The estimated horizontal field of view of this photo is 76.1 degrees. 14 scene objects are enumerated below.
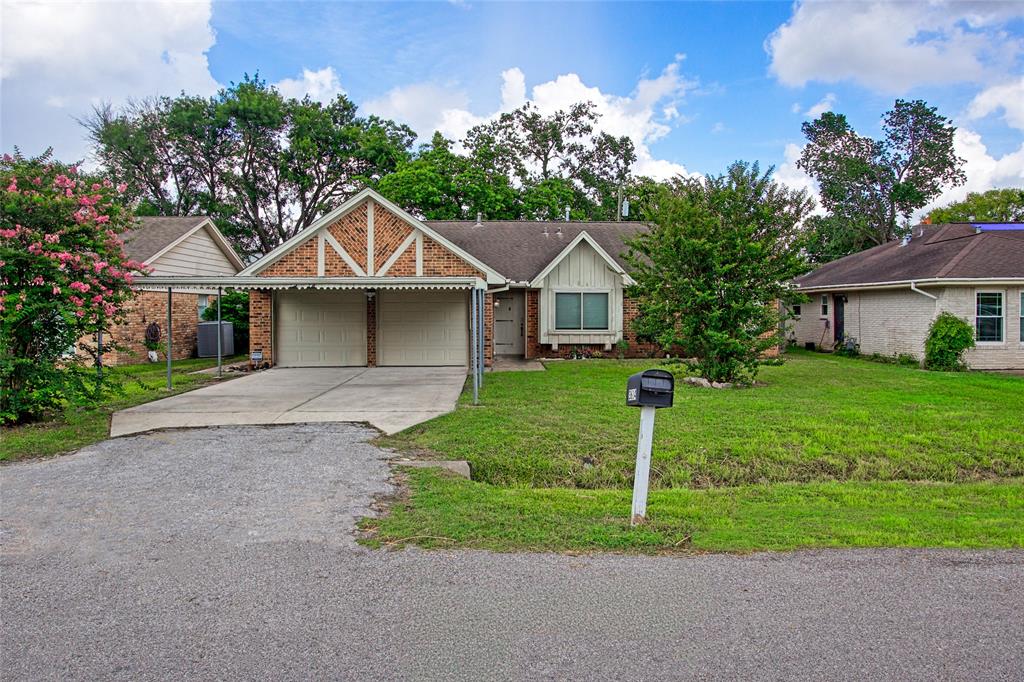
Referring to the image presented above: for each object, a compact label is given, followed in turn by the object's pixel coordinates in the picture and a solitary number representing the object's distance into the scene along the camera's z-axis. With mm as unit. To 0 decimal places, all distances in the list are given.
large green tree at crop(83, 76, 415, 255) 32844
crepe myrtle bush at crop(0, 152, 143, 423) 8055
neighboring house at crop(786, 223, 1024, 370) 16266
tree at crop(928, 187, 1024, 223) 38000
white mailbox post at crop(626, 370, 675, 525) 4730
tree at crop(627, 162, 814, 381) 11844
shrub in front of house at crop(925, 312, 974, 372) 15781
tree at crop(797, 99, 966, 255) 38062
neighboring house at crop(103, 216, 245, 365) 17672
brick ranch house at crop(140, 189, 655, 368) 16250
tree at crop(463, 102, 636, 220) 36000
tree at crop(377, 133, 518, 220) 28375
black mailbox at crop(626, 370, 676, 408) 4723
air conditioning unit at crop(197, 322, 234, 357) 20016
